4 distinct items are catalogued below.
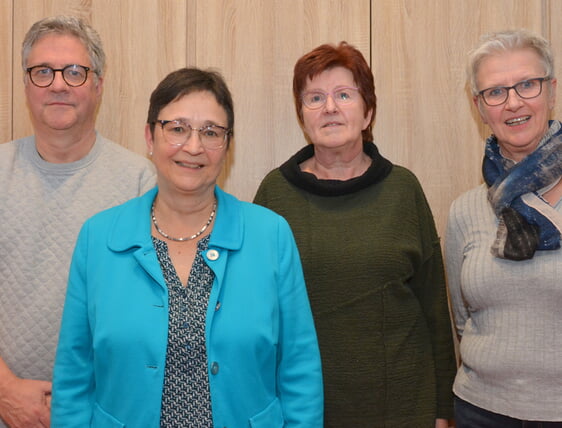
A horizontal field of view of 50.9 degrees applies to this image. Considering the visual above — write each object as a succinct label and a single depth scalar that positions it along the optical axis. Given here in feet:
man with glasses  6.19
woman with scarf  5.61
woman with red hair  6.15
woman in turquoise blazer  4.81
